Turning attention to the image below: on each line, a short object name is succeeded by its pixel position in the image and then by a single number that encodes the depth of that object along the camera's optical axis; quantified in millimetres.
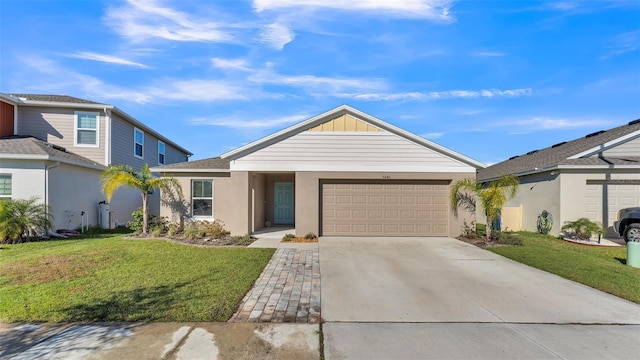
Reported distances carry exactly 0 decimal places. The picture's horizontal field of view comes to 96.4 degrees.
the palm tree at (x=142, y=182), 10805
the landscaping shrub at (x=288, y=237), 10555
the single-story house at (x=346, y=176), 11211
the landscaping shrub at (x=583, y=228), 10711
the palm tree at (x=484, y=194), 10166
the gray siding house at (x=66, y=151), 10672
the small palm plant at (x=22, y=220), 9328
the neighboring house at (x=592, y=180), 11484
